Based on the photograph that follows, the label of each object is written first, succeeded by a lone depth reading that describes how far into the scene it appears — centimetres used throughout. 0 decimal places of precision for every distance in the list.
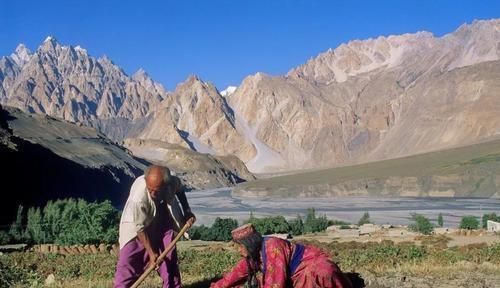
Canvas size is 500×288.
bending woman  701
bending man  806
